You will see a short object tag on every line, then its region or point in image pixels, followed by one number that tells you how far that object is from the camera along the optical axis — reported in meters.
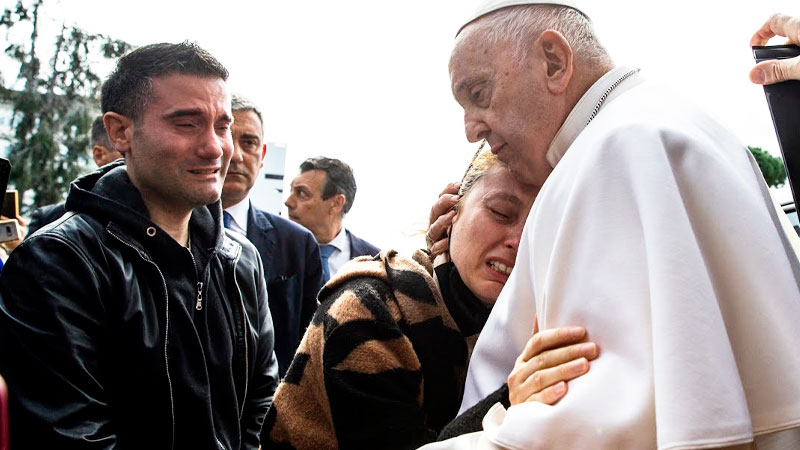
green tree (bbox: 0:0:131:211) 12.40
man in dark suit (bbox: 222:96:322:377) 4.18
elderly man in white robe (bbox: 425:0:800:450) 1.21
